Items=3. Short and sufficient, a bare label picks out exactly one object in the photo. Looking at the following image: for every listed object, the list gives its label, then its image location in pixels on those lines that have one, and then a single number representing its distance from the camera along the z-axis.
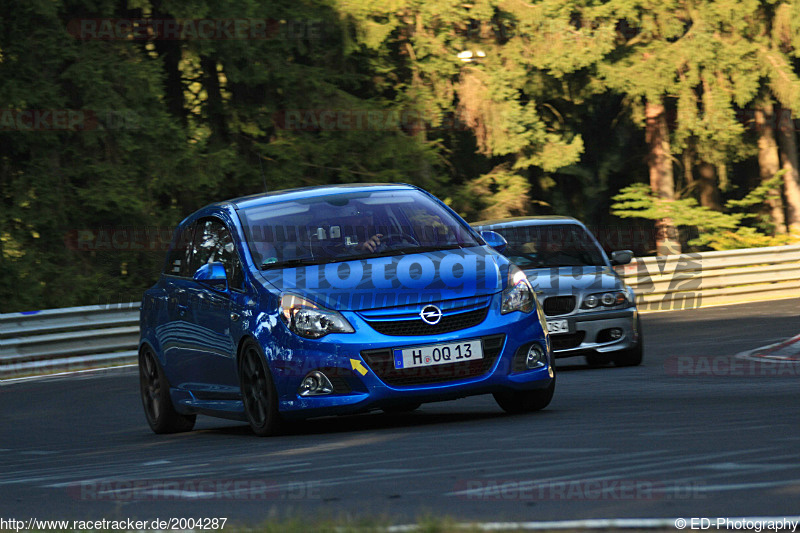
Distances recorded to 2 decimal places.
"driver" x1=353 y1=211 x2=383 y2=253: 19.47
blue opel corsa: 17.66
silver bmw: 28.25
